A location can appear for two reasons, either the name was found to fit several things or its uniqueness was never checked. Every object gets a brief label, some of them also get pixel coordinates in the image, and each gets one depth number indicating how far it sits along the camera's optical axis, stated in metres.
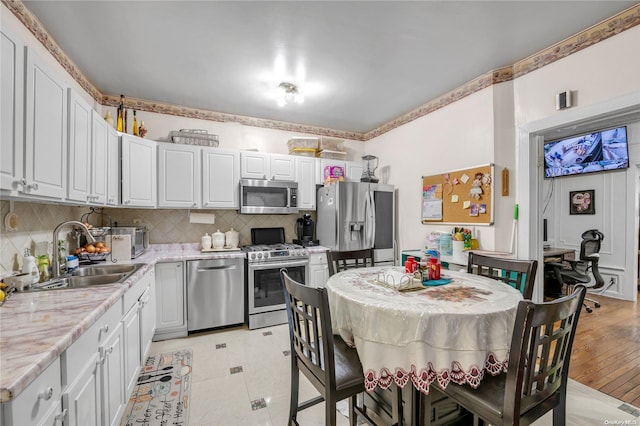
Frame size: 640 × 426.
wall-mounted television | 4.09
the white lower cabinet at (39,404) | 0.75
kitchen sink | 1.74
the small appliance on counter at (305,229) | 4.02
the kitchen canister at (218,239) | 3.42
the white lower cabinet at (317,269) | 3.59
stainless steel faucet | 1.86
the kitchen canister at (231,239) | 3.52
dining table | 1.24
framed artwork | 4.53
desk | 4.02
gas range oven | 3.24
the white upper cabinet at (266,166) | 3.61
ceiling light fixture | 3.01
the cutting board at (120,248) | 2.55
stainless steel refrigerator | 3.67
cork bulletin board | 2.83
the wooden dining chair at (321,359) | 1.25
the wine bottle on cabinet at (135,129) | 3.04
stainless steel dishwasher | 3.03
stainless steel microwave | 3.52
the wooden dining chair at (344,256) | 2.30
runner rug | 1.81
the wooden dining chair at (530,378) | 1.04
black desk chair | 3.74
